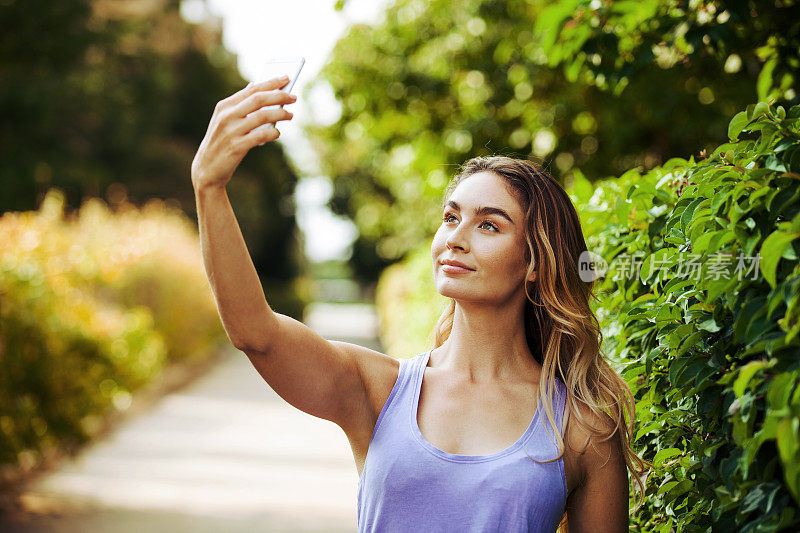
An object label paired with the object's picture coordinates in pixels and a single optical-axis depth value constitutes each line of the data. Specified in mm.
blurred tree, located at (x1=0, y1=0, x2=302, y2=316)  23516
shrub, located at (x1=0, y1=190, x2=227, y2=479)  6812
